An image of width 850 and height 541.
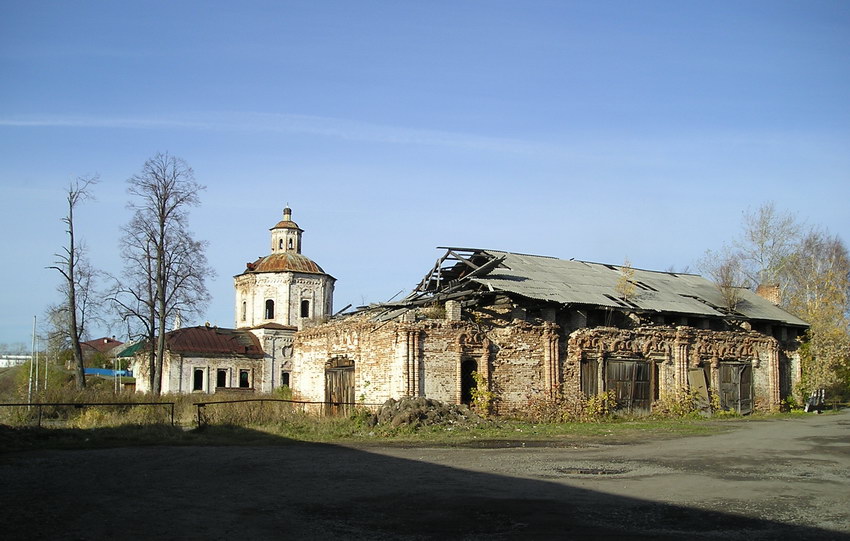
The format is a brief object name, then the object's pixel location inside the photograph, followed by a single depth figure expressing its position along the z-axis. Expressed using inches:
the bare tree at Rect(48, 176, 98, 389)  1418.6
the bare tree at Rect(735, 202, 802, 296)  1811.0
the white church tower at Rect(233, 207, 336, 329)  2143.2
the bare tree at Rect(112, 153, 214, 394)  1541.6
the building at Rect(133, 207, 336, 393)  1937.7
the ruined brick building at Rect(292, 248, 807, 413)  922.7
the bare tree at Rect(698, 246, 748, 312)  1229.8
